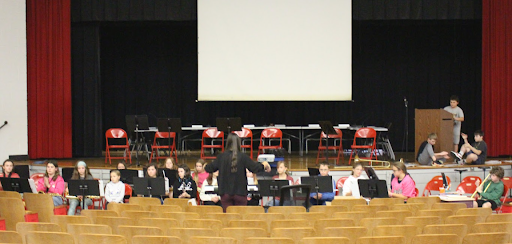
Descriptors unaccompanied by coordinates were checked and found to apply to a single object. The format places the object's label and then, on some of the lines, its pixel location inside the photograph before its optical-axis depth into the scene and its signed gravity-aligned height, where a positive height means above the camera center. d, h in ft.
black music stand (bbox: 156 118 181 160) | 40.37 -1.46
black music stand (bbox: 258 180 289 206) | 26.89 -3.83
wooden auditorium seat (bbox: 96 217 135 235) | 19.21 -3.93
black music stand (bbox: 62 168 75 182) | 35.06 -4.13
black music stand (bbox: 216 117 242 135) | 39.93 -1.45
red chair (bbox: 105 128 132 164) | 43.91 -2.33
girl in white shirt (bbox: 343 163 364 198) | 28.99 -4.18
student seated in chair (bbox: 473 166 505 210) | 29.27 -4.44
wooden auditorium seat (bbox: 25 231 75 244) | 15.87 -3.68
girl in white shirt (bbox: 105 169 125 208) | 29.27 -4.33
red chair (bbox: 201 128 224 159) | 43.88 -2.26
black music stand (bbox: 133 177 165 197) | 28.35 -3.99
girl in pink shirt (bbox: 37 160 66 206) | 31.89 -4.33
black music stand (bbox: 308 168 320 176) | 32.09 -3.74
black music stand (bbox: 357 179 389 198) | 27.32 -4.02
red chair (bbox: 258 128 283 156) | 43.88 -2.27
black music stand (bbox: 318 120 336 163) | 39.06 -1.68
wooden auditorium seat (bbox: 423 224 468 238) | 17.30 -3.78
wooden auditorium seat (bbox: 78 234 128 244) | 15.43 -3.63
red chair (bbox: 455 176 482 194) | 31.65 -4.42
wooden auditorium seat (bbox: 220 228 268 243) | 17.01 -3.76
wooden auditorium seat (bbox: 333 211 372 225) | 20.48 -3.98
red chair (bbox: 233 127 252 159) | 43.06 -2.22
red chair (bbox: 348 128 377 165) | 41.06 -2.20
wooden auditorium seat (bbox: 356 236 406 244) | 15.29 -3.63
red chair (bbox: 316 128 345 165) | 40.95 -2.34
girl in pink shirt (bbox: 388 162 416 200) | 28.84 -4.02
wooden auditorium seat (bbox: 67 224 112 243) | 17.03 -3.72
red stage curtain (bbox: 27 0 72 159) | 45.98 +1.98
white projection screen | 45.52 +4.07
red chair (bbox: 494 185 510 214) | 30.37 -4.90
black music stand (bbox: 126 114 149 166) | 40.75 -1.39
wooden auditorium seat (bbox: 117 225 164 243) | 16.87 -3.72
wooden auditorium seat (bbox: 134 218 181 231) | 18.98 -3.87
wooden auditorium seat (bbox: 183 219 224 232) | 18.74 -3.89
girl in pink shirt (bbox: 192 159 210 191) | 31.71 -3.90
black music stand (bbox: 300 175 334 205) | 27.73 -3.77
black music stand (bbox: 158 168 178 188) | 32.40 -3.88
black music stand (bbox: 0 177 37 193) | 29.76 -4.17
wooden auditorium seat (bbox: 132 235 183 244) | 15.61 -3.65
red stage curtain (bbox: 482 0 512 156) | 44.55 +2.13
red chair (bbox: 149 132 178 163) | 42.24 -3.05
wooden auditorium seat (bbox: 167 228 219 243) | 17.02 -3.79
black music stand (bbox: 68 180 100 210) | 28.68 -4.13
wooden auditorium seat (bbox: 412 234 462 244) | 15.88 -3.69
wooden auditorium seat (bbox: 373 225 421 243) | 17.11 -3.75
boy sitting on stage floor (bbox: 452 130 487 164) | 37.52 -3.20
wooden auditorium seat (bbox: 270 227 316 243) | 17.02 -3.78
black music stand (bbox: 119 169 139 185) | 33.01 -4.07
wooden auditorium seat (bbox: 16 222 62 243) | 17.28 -3.66
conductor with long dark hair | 24.21 -2.79
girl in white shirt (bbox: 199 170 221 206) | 26.50 -4.24
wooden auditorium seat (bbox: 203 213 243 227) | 20.40 -3.99
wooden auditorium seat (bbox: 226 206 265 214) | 21.72 -3.97
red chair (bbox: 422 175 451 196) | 32.19 -4.47
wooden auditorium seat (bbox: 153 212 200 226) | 20.70 -4.00
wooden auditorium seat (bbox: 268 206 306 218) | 22.17 -4.03
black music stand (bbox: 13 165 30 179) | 37.24 -4.35
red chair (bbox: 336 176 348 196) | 30.77 -4.28
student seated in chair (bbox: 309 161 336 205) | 28.76 -4.56
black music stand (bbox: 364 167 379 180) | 28.40 -3.49
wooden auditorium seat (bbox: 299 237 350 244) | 15.21 -3.58
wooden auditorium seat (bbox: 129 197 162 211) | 24.79 -4.20
